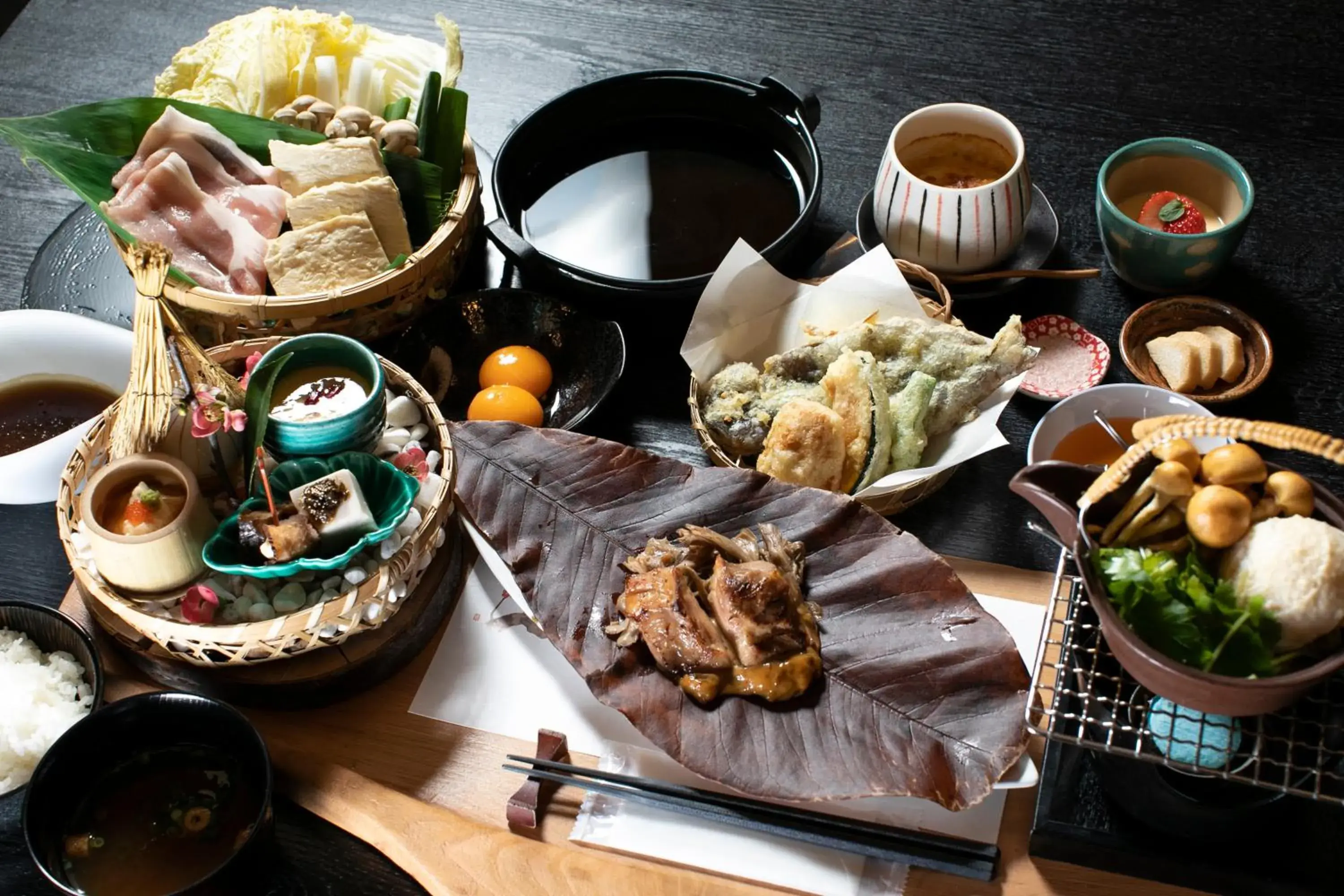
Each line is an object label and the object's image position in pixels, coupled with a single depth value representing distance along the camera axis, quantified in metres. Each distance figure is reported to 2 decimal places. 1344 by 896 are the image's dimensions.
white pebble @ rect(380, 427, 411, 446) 1.01
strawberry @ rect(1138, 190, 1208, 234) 1.11
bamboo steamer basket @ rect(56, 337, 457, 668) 0.93
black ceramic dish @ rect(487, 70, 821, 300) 1.14
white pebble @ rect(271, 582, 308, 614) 0.95
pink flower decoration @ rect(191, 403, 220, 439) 0.95
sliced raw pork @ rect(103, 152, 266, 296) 1.11
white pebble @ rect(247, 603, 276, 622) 0.95
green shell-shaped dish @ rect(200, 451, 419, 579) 0.94
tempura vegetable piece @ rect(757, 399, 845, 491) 1.01
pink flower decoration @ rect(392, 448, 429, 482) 0.99
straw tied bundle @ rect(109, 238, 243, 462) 0.93
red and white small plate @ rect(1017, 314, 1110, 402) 1.08
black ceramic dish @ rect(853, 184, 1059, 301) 1.12
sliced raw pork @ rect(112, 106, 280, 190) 1.14
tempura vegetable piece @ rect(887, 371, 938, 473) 1.03
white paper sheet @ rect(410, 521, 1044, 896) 0.91
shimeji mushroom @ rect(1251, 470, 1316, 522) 0.82
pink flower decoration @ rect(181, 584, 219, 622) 0.94
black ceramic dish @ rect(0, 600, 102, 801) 0.96
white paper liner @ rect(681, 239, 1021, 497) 1.07
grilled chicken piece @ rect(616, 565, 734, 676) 0.94
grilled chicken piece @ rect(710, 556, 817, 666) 0.94
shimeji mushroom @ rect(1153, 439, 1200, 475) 0.83
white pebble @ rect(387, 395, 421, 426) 1.02
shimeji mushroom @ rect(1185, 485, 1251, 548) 0.81
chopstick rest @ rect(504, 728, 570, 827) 0.93
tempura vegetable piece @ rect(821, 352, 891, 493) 1.02
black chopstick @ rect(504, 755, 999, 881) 0.90
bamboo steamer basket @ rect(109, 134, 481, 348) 1.06
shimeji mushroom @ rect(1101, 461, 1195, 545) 0.82
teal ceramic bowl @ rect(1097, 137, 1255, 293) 1.09
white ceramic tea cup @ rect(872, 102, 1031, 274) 1.08
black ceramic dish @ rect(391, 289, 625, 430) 1.10
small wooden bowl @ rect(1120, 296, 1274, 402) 1.08
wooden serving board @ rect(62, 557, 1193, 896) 0.91
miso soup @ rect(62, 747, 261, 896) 0.89
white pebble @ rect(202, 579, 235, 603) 0.96
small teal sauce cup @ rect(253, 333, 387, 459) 0.98
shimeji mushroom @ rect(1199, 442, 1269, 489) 0.82
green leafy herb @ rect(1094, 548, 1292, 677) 0.81
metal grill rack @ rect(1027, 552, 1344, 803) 0.84
